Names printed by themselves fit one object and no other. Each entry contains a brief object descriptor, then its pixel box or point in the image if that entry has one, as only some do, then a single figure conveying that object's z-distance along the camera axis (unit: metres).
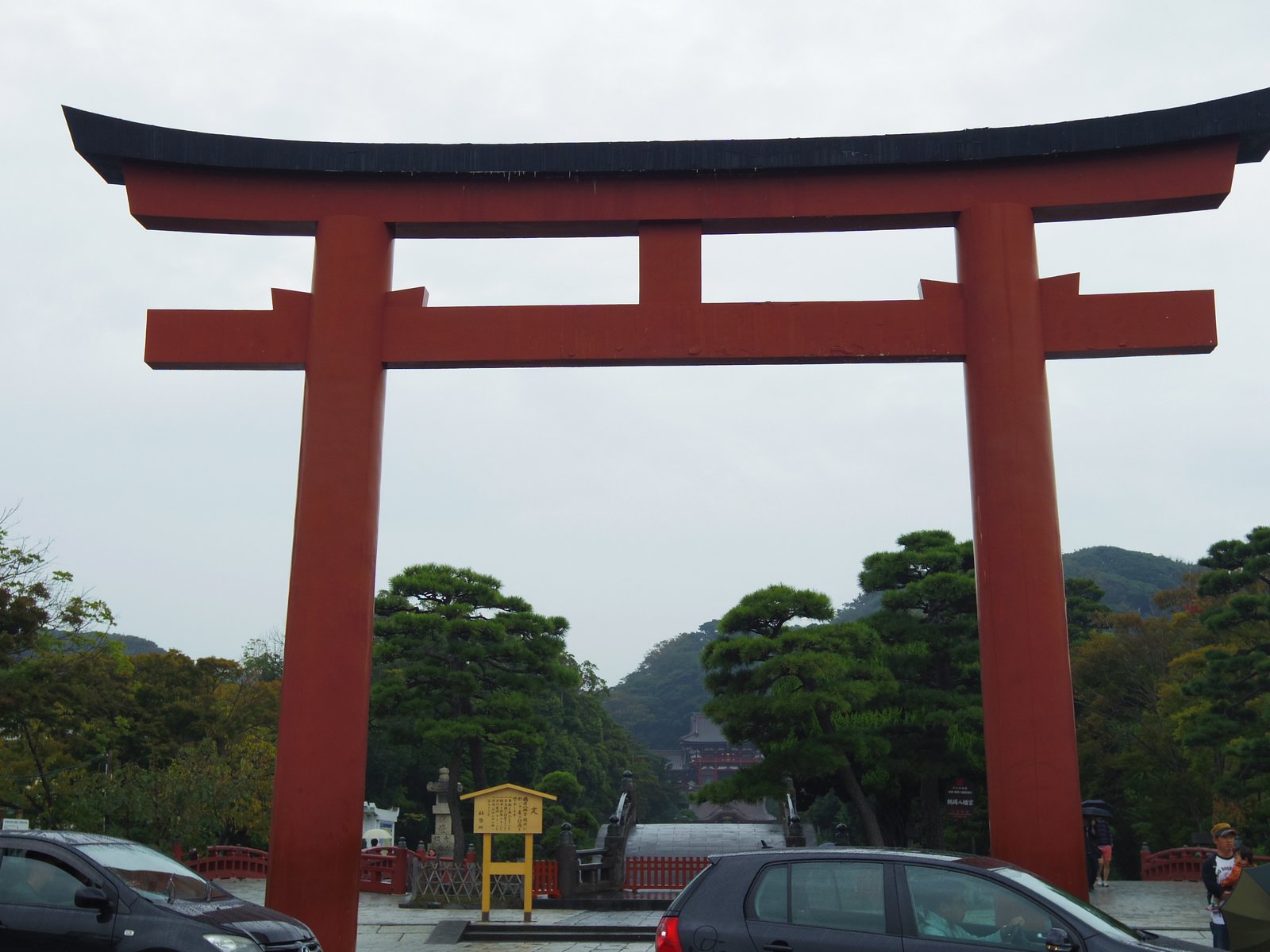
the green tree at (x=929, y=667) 25.33
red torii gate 10.10
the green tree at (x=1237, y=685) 22.70
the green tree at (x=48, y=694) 18.14
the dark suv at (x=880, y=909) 6.00
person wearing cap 9.58
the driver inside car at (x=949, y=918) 6.02
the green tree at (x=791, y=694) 23.31
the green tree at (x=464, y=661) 27.50
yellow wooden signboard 16.03
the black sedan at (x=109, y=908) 7.05
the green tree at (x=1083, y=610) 40.56
